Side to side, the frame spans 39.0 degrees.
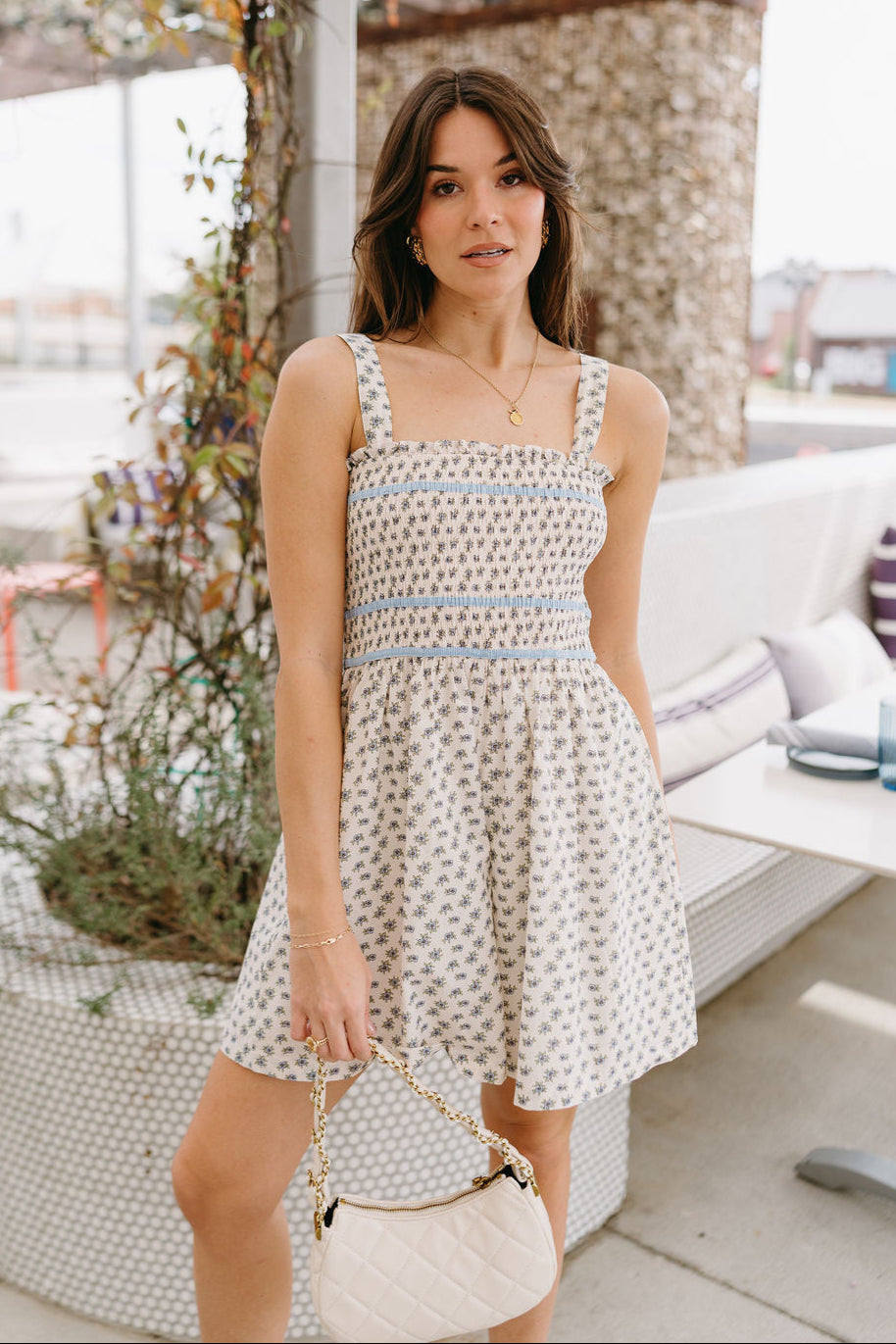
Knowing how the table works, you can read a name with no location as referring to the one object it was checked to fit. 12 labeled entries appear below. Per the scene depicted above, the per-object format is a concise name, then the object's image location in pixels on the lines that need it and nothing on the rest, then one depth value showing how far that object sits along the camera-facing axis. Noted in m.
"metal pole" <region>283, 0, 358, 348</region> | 2.03
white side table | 1.80
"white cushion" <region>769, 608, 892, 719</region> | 3.45
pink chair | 2.27
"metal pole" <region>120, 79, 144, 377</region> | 9.58
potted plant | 1.88
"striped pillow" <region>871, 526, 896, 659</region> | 4.30
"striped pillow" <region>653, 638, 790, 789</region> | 2.90
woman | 1.32
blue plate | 2.09
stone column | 5.59
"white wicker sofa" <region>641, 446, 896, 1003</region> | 2.77
